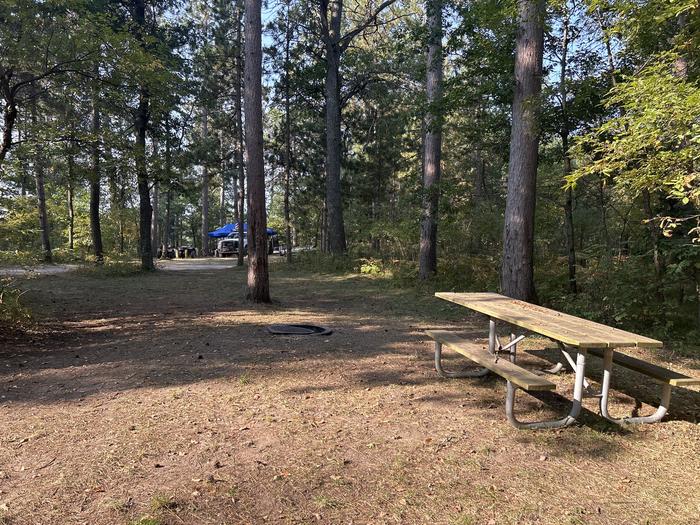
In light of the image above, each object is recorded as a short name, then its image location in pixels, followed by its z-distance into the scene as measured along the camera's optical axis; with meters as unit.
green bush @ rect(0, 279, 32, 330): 6.39
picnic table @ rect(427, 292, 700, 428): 3.15
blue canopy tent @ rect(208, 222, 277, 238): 37.11
